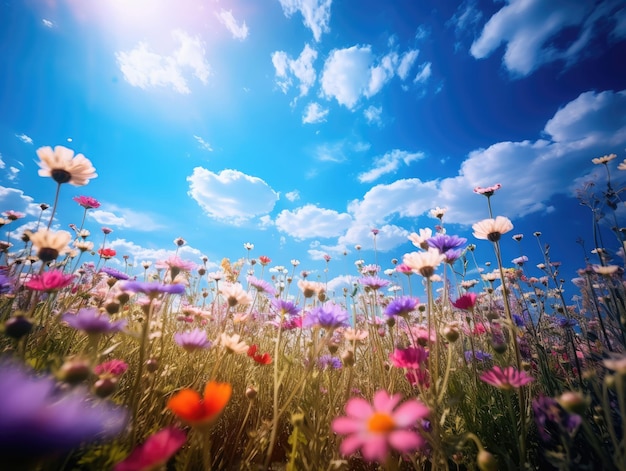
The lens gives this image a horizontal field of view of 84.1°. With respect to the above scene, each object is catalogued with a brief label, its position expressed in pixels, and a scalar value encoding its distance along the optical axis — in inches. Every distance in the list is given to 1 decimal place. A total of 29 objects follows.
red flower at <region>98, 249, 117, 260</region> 34.5
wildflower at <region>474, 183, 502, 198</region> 24.7
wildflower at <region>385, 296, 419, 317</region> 18.5
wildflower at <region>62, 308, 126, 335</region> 12.0
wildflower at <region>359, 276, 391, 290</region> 25.6
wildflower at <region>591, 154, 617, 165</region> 31.3
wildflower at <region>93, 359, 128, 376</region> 15.6
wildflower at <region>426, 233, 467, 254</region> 21.4
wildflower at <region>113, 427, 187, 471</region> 7.9
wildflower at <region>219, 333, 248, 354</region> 16.6
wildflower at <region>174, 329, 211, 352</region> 16.3
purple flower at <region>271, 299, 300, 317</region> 19.8
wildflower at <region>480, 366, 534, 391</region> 13.8
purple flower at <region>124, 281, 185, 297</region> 14.6
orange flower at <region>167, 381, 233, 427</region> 8.4
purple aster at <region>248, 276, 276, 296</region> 26.4
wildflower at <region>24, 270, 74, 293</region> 15.2
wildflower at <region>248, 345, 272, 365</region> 19.5
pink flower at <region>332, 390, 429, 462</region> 8.2
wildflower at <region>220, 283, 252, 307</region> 19.6
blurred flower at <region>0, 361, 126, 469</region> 6.8
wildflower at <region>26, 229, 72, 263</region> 15.3
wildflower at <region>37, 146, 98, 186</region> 17.8
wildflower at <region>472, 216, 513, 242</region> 19.9
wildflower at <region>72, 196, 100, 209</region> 31.1
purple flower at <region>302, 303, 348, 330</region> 16.6
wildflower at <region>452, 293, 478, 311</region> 19.7
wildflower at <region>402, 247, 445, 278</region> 17.1
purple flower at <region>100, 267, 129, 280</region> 24.1
